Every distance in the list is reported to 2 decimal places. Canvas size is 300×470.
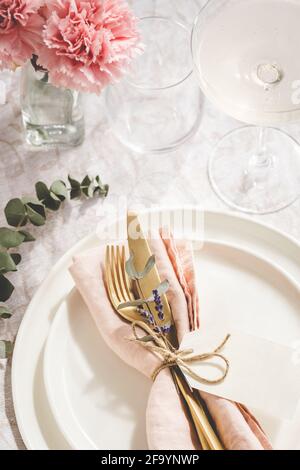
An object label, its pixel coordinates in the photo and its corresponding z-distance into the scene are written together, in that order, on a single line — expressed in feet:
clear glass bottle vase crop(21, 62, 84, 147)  3.16
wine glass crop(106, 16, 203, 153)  3.46
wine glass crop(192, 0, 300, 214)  2.83
